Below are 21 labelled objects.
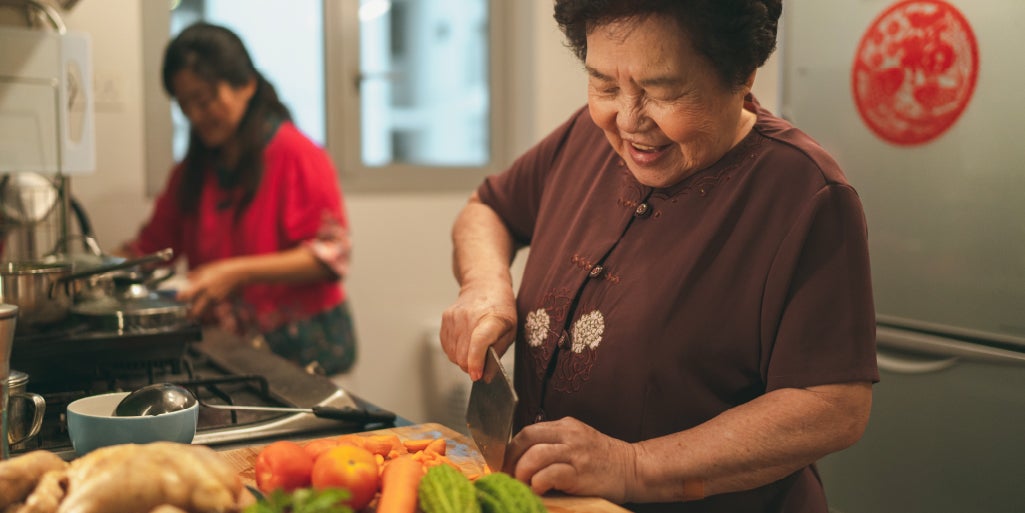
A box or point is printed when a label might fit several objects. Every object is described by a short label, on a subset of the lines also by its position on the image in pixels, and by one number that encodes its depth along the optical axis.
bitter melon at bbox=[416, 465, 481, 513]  0.87
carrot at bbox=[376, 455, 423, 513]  0.90
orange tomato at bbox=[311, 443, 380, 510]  0.91
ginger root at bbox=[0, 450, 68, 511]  0.79
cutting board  0.97
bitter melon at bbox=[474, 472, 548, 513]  0.86
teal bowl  1.00
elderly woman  1.02
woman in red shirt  2.36
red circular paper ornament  1.79
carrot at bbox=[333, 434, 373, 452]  1.09
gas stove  1.26
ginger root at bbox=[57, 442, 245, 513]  0.78
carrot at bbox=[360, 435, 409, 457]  1.09
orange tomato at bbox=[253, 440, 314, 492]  0.94
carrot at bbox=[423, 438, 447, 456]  1.12
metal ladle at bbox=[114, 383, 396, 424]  1.05
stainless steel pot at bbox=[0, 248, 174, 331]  1.40
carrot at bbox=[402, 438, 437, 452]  1.15
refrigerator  1.73
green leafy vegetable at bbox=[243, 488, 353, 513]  0.76
